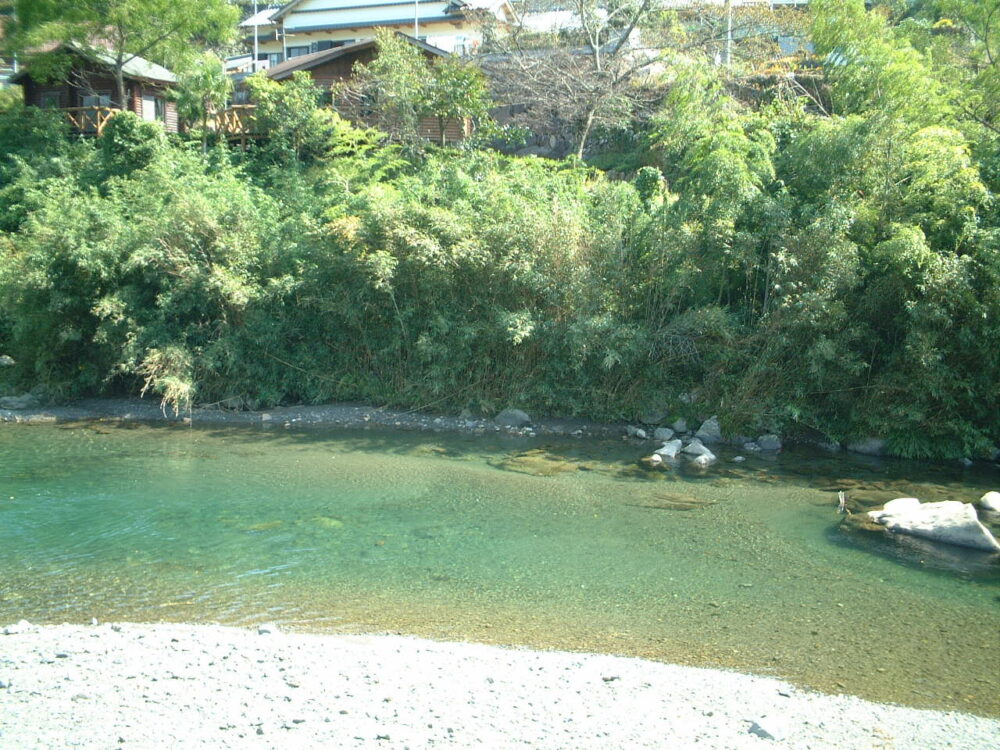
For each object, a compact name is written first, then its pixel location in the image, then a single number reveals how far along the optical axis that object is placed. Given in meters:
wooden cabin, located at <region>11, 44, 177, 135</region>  27.84
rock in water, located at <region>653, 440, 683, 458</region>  12.93
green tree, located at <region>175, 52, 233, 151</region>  24.70
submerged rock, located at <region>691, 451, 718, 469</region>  12.59
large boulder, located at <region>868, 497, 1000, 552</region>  9.04
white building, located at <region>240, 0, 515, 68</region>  37.00
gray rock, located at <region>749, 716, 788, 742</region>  5.20
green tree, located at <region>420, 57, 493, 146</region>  21.69
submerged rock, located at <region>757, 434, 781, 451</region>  13.57
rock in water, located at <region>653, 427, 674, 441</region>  14.07
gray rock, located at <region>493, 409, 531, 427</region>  14.91
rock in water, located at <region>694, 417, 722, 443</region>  13.88
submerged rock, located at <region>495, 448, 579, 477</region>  12.38
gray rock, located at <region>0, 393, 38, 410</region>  16.02
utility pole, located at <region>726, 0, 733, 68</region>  22.08
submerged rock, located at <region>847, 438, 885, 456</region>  13.24
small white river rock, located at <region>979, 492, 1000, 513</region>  10.39
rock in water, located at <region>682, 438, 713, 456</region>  12.91
